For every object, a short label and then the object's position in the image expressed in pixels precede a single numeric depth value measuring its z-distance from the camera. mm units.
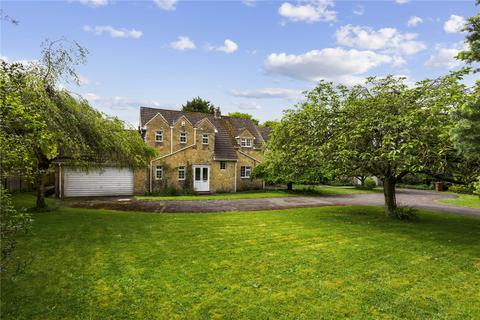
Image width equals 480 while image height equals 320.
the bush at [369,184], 33625
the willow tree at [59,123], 10297
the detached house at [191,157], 25828
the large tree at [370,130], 10641
